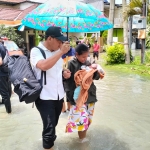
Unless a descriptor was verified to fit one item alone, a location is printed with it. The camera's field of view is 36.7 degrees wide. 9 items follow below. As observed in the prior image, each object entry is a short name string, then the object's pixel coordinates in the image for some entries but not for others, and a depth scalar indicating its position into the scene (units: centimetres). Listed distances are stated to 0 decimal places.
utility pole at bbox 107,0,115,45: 1320
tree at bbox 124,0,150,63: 1050
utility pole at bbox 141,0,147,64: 1020
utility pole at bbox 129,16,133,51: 1277
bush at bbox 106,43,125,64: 1170
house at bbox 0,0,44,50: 1472
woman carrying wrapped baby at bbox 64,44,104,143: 312
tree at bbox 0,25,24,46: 1339
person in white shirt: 251
